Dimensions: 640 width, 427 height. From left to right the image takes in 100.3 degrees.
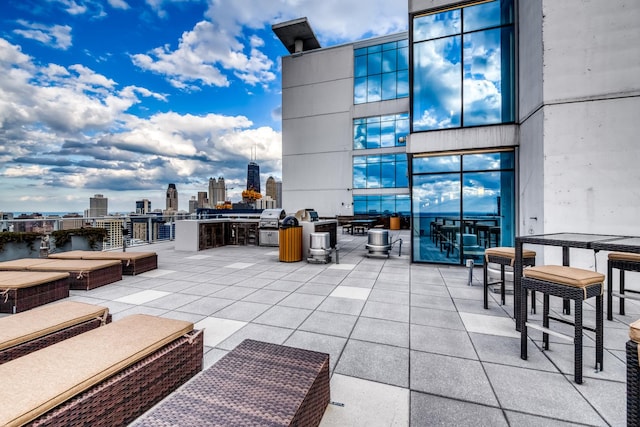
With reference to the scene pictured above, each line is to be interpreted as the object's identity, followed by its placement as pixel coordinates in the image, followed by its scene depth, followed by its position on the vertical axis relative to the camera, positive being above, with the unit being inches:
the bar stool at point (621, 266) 122.4 -26.7
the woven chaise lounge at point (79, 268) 175.0 -37.4
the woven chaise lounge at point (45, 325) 67.3 -32.3
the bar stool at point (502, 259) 137.3 -25.8
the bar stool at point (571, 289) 81.5 -26.0
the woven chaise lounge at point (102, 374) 44.1 -31.7
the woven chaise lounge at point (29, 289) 135.6 -41.6
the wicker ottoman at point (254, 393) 44.6 -35.2
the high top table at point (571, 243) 84.5 -11.0
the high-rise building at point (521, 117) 167.3 +72.1
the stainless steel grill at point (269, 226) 389.4 -21.4
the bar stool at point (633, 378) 53.3 -34.1
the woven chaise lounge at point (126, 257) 212.8 -36.3
